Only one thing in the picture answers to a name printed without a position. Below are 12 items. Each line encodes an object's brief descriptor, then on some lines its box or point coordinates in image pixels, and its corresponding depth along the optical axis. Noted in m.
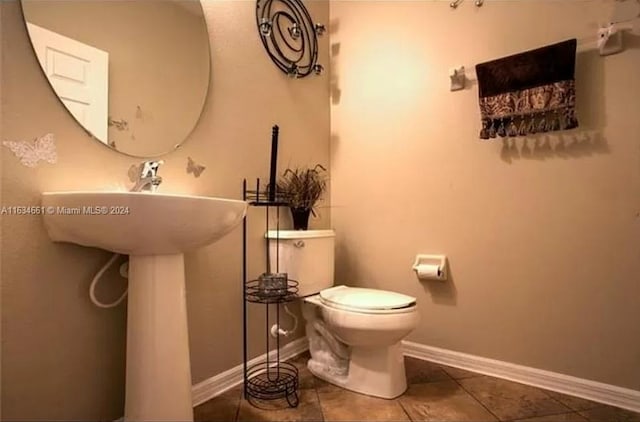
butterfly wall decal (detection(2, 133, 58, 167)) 0.99
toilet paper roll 1.77
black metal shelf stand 1.51
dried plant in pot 1.79
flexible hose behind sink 1.12
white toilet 1.41
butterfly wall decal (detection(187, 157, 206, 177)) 1.43
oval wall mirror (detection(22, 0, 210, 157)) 1.08
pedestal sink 0.94
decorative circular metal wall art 1.79
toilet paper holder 1.77
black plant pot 1.81
